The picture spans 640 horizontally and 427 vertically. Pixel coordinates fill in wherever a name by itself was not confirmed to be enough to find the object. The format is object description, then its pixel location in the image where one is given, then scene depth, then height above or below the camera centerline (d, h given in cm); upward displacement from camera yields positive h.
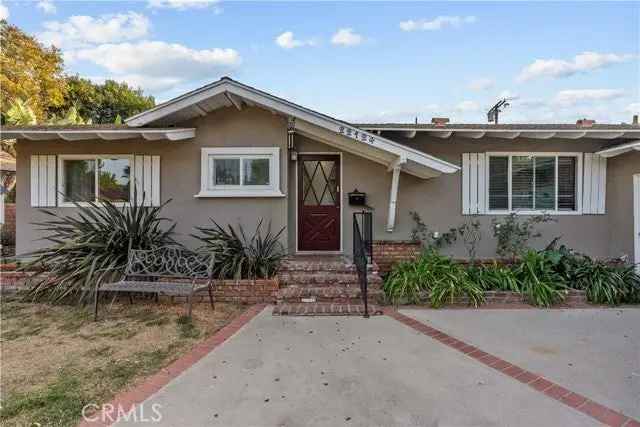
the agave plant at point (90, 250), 564 -75
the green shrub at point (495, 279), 602 -124
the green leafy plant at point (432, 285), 569 -129
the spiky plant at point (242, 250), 607 -79
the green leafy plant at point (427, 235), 750 -54
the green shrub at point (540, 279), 573 -122
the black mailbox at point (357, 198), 743 +28
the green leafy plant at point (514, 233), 741 -47
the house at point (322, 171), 668 +86
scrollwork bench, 523 -103
